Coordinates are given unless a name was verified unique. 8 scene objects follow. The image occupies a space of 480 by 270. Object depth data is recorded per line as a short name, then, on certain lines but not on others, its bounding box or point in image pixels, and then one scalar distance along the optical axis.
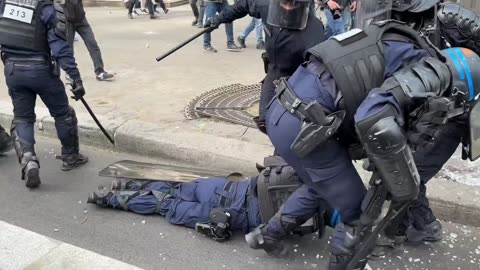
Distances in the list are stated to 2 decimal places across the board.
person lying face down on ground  2.77
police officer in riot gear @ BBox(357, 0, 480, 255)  2.38
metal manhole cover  4.78
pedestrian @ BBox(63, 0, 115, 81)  5.95
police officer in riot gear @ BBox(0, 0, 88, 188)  3.37
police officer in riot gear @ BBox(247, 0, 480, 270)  1.84
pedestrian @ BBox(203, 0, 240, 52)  7.75
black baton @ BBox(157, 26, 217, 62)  3.74
